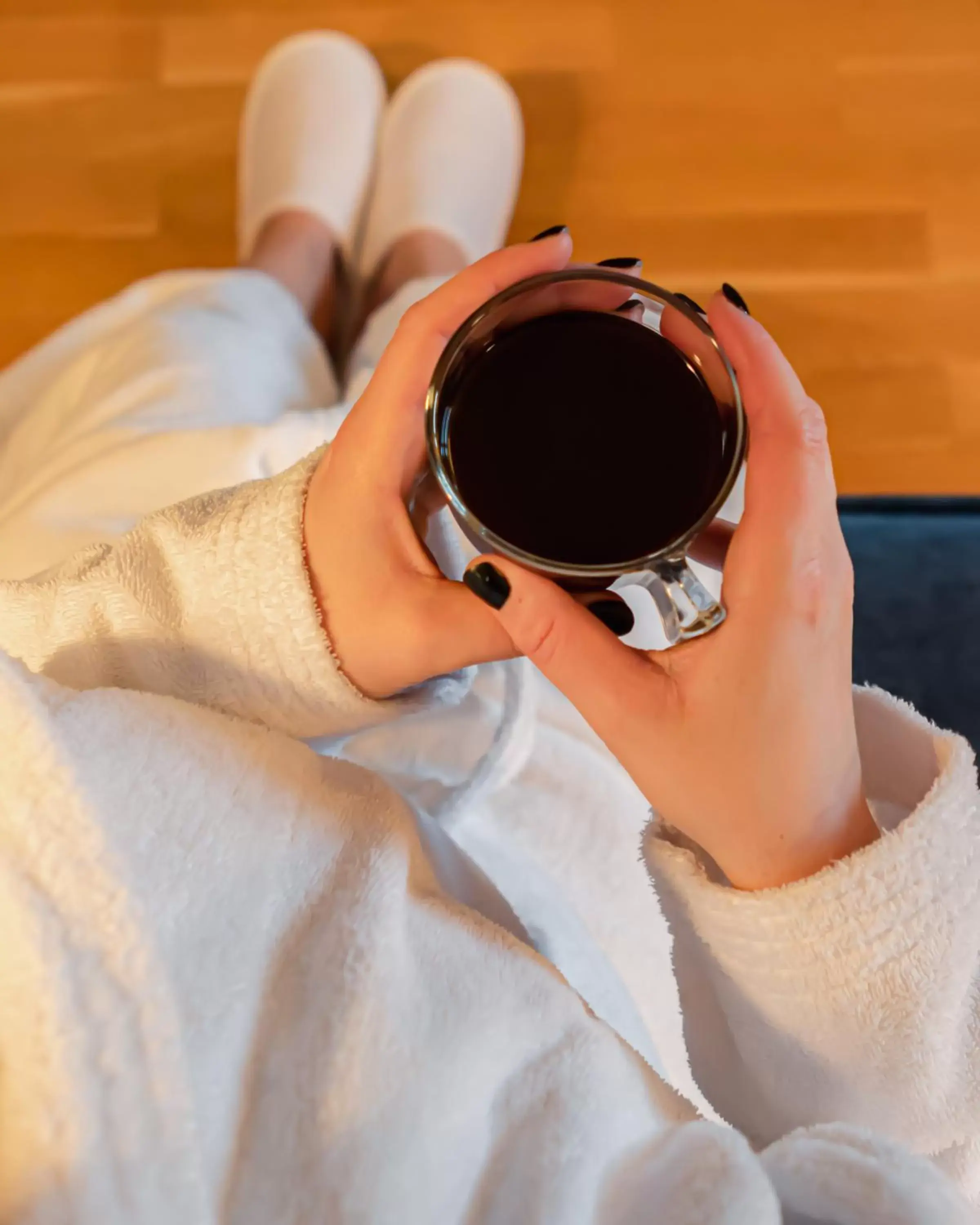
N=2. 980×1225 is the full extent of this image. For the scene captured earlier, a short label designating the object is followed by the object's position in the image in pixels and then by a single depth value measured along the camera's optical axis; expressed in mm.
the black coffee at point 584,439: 452
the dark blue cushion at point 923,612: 823
